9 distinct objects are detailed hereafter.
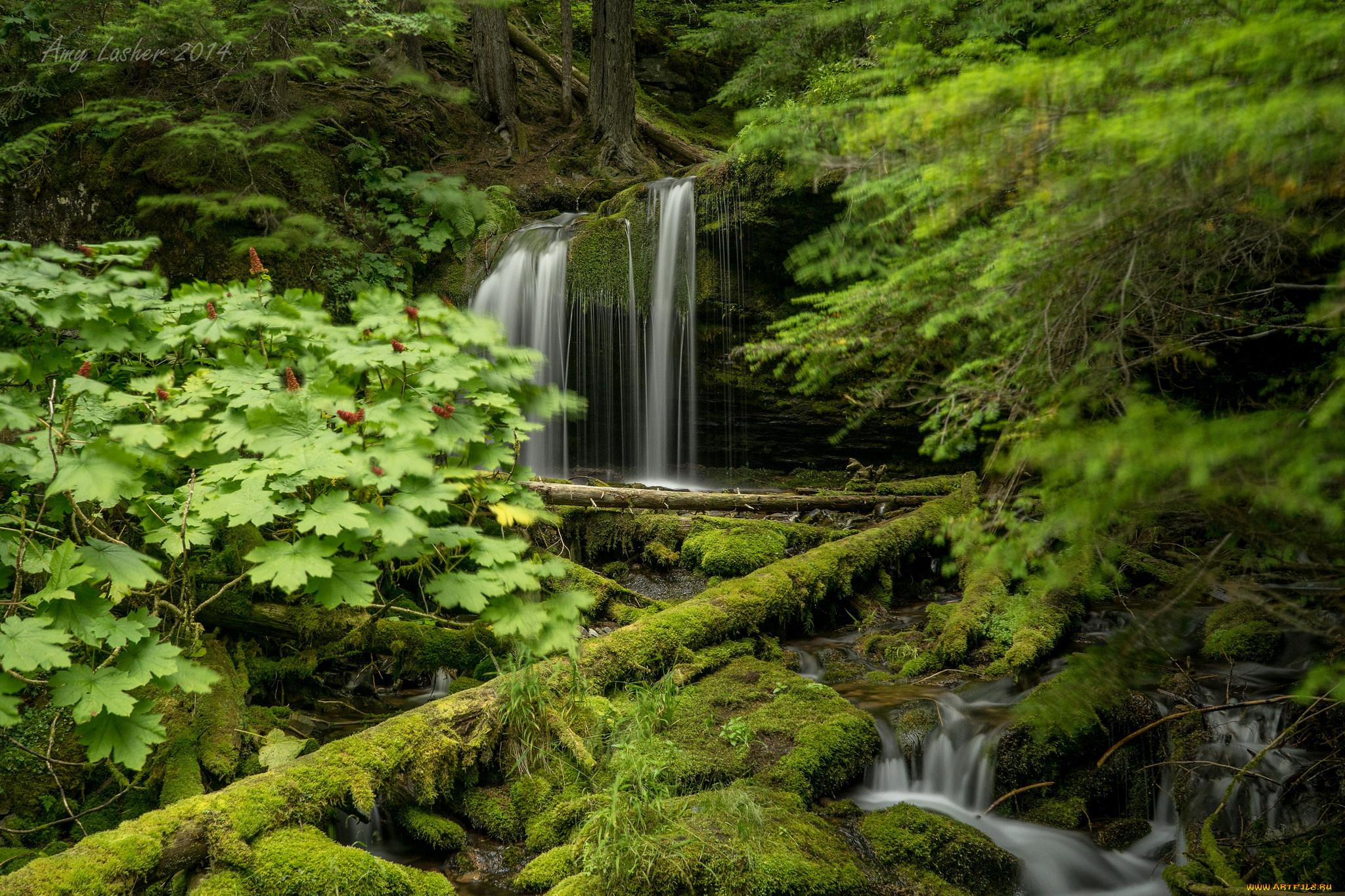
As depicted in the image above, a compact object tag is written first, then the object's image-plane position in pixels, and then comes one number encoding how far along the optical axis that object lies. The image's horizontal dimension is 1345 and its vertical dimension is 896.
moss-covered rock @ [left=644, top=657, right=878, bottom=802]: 3.47
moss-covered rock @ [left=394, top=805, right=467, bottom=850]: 3.24
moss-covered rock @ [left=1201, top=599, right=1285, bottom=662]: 4.57
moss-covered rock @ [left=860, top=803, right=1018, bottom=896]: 3.14
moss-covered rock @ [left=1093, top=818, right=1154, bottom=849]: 3.49
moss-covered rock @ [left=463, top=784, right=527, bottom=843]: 3.32
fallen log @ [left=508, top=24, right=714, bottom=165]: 13.66
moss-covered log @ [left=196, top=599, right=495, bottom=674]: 4.18
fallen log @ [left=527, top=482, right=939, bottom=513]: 6.80
